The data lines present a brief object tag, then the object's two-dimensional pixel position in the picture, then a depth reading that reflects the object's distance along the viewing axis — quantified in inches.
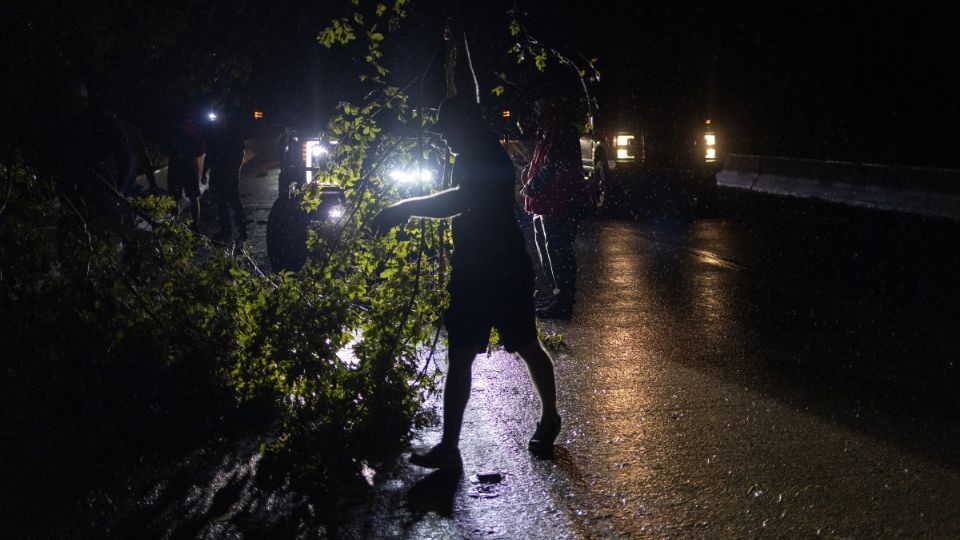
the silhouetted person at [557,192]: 315.0
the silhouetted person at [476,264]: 187.0
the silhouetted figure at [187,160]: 486.6
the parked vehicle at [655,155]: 663.8
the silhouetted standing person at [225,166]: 481.4
